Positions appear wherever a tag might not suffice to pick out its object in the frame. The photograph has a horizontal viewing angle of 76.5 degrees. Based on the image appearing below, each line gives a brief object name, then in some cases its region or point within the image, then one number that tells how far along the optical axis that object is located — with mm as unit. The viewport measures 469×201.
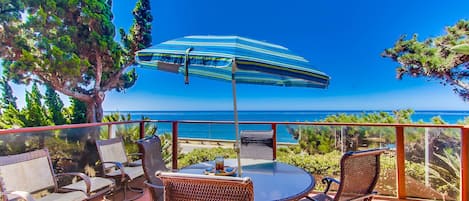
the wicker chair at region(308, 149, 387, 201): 2125
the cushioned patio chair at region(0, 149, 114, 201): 2793
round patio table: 1952
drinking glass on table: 2420
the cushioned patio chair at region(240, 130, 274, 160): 3506
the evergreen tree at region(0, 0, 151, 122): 12594
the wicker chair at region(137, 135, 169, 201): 2412
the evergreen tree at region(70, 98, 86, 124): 15098
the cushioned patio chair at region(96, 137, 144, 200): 3992
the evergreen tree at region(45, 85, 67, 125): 14312
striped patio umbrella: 1922
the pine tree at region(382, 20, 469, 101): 8523
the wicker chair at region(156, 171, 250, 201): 1409
